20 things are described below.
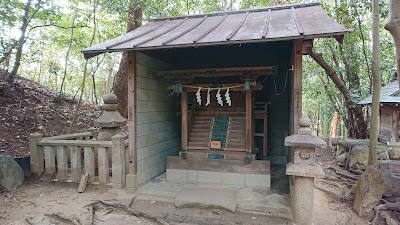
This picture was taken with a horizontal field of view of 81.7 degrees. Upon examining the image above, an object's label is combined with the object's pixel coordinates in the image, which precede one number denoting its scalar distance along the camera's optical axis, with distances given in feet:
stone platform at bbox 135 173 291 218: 15.31
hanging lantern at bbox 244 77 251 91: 18.67
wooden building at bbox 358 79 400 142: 27.22
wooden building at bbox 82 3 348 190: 15.81
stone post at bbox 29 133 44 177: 20.13
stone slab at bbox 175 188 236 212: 15.47
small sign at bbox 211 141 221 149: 19.95
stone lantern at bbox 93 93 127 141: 20.83
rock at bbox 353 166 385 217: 14.93
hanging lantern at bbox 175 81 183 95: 19.94
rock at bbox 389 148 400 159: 24.77
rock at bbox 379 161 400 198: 15.71
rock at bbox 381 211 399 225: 13.40
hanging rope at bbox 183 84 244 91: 19.51
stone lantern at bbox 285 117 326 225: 12.98
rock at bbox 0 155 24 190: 17.64
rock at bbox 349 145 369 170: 25.30
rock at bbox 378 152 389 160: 24.31
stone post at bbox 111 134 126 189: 18.31
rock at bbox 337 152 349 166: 28.37
